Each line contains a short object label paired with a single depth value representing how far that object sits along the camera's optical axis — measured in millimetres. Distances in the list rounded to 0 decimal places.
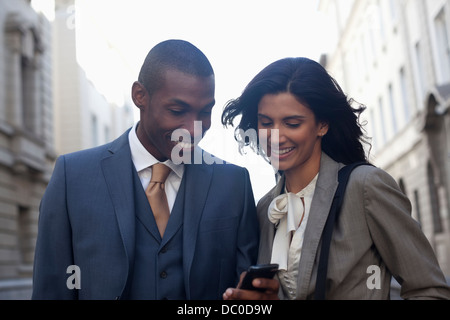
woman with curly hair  2709
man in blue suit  2844
